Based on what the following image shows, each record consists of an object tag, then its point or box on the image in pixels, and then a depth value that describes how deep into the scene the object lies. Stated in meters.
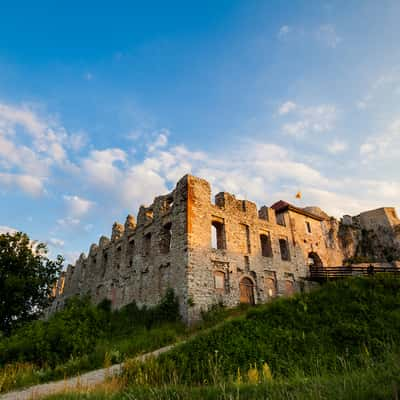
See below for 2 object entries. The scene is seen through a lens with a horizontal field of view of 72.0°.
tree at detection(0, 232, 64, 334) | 17.42
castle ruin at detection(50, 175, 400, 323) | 15.50
